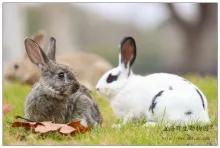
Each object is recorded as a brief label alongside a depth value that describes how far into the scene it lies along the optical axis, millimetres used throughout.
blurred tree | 28219
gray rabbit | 11062
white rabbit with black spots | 11445
